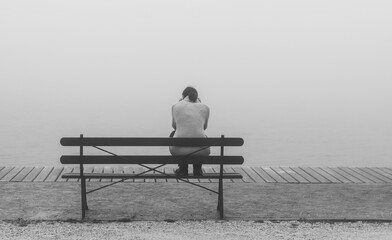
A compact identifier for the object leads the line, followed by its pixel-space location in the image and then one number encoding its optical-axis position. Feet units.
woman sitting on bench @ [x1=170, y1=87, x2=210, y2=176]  28.76
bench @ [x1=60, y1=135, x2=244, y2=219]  25.04
